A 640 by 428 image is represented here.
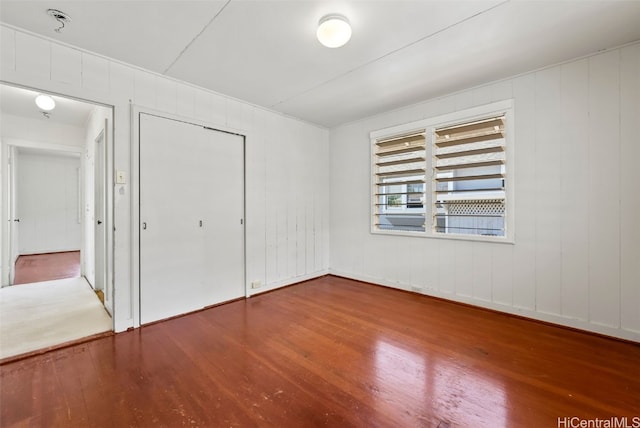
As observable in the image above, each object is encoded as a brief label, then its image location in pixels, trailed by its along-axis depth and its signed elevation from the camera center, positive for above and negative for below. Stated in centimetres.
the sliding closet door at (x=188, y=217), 283 -4
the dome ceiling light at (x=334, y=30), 198 +134
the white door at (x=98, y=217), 371 -5
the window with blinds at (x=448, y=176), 304 +46
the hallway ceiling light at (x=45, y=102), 334 +138
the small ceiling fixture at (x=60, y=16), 194 +143
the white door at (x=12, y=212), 413 +3
